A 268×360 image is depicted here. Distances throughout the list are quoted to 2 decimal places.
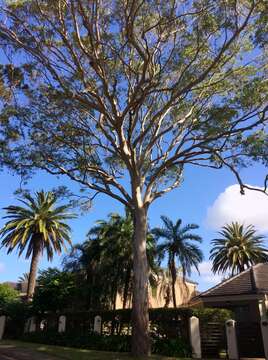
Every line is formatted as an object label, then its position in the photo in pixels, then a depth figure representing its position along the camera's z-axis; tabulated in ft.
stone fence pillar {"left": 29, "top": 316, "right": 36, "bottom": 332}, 83.77
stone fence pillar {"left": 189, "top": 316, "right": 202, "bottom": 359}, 52.11
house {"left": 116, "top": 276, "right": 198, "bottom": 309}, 119.60
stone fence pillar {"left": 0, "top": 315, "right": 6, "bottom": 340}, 89.20
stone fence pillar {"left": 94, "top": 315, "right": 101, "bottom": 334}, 65.99
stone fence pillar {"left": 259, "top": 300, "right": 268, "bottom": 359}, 50.73
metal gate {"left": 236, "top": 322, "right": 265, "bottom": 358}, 53.01
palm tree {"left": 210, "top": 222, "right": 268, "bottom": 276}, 130.11
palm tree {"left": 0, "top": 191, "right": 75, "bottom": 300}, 107.14
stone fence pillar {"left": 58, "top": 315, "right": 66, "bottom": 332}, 72.74
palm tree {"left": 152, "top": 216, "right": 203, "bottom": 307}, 105.91
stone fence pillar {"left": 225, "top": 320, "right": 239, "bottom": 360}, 51.47
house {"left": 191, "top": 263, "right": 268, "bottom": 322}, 73.51
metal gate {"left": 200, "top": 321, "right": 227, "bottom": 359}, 53.61
